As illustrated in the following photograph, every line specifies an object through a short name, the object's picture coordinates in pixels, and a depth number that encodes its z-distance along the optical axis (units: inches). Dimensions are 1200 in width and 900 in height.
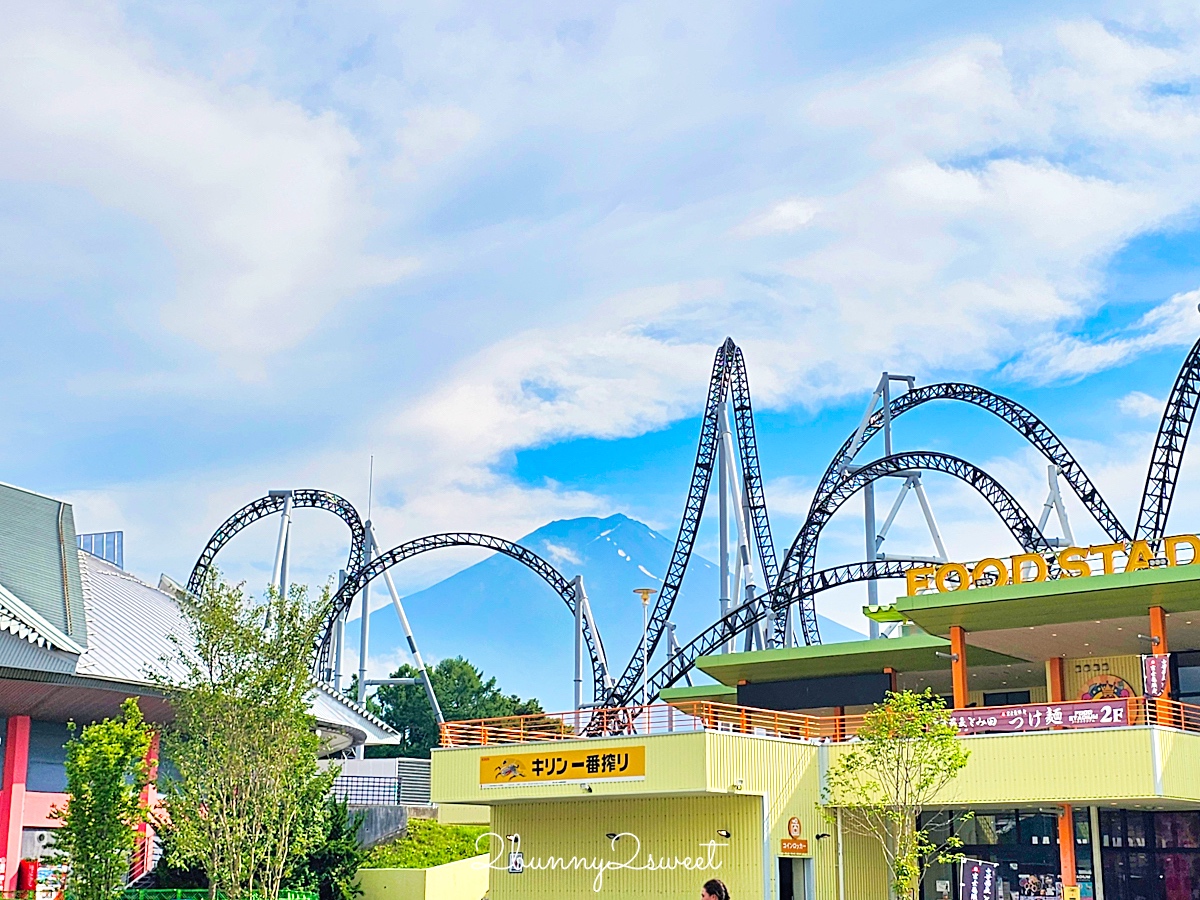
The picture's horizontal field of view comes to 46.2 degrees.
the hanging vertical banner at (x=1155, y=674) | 1115.3
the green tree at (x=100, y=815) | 966.4
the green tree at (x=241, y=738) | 1026.1
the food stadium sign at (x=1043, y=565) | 1125.7
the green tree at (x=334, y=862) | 1307.8
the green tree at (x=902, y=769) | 1043.9
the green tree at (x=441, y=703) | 3201.3
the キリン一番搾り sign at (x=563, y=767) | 1100.5
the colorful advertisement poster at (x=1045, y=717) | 1036.5
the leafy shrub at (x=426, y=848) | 1515.7
